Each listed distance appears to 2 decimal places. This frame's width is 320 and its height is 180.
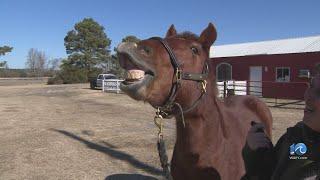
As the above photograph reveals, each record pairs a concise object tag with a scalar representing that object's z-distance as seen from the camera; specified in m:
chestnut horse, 1.63
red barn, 17.38
